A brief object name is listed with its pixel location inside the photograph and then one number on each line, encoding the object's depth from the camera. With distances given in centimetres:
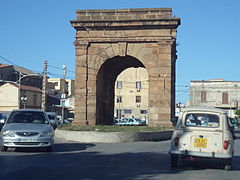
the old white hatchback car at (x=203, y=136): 1160
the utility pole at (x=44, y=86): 4270
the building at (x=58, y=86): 8825
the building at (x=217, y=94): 7094
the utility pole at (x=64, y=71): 5003
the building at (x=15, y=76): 7199
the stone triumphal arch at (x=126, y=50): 2875
